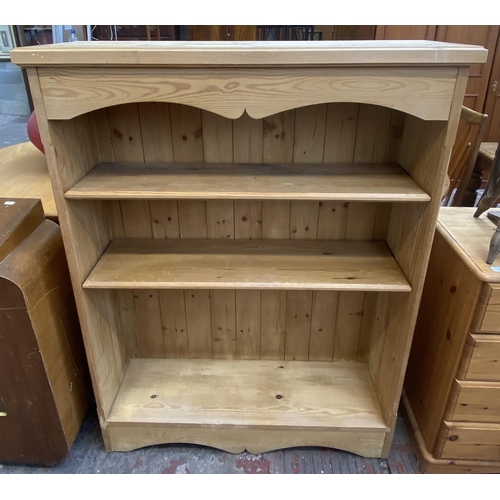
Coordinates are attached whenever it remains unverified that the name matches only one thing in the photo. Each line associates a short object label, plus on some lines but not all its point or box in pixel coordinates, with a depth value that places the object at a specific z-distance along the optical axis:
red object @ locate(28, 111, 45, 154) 1.84
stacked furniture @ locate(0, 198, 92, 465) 1.23
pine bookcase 1.02
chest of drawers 1.23
